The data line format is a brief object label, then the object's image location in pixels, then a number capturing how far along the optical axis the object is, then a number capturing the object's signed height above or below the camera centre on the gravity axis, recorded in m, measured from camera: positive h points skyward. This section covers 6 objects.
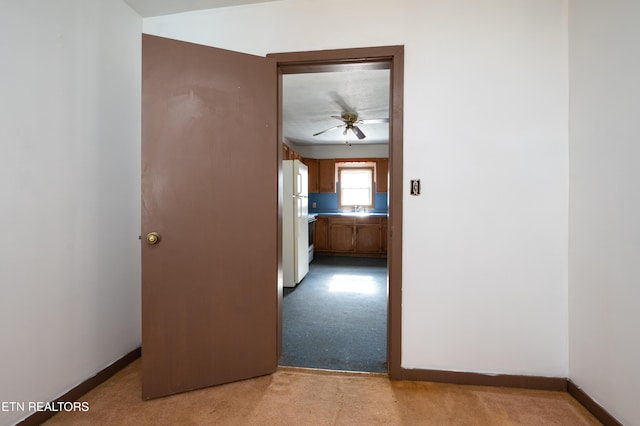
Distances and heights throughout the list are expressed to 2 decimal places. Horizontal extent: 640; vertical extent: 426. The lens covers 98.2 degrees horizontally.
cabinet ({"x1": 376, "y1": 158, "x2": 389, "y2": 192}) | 6.12 +0.76
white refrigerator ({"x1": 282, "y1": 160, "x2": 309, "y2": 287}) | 3.63 -0.16
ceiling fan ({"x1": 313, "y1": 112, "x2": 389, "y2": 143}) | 3.77 +1.24
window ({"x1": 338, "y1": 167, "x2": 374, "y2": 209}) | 6.37 +0.49
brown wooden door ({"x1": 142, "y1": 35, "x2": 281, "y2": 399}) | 1.55 -0.05
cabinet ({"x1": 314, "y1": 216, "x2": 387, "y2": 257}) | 5.78 -0.58
